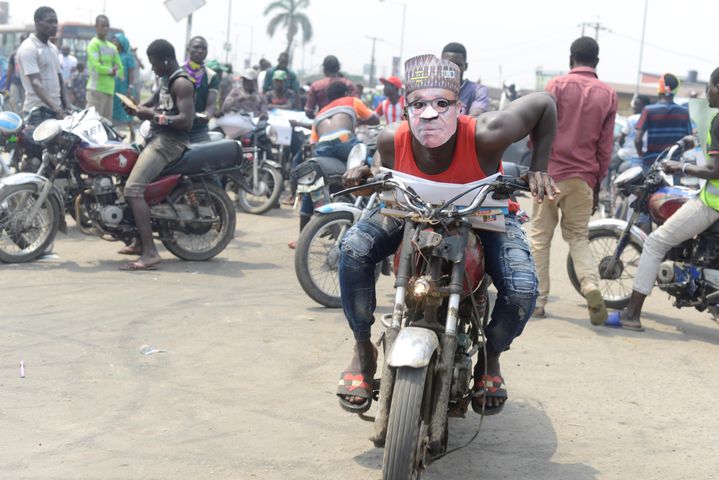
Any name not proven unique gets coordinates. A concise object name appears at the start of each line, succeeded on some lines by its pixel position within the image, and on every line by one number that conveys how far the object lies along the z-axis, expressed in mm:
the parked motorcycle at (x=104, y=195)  8469
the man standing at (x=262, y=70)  18573
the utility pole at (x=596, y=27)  64375
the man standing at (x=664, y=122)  10727
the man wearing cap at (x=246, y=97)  14641
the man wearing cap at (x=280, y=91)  16031
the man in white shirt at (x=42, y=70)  10219
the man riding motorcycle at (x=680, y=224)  6730
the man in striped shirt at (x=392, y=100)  11477
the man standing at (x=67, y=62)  24225
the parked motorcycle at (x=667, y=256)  7289
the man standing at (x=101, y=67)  14961
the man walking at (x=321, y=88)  12281
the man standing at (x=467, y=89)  8509
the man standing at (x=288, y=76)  17736
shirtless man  8734
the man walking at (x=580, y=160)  7512
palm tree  75438
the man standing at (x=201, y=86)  9719
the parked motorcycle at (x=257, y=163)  12742
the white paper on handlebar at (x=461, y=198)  4262
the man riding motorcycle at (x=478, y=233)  4320
